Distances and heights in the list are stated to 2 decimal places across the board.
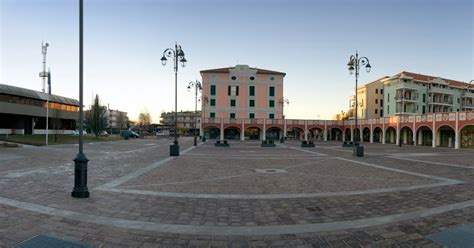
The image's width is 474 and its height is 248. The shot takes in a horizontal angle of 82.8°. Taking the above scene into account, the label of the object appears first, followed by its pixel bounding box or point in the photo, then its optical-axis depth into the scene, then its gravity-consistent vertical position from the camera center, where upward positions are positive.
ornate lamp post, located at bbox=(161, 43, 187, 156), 18.87 +4.45
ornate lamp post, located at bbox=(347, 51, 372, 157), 20.50 +4.74
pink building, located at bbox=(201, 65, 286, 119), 60.34 +7.57
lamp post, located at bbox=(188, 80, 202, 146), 35.42 +5.50
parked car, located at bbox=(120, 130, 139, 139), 66.56 -2.54
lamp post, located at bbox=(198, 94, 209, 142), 55.55 +4.48
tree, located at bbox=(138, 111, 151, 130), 117.56 +3.02
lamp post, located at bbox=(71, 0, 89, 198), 6.90 -1.25
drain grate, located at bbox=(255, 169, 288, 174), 12.44 -2.08
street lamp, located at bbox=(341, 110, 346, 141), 58.83 -1.90
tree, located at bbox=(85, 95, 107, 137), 51.06 +1.50
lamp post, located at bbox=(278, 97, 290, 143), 59.69 +5.39
